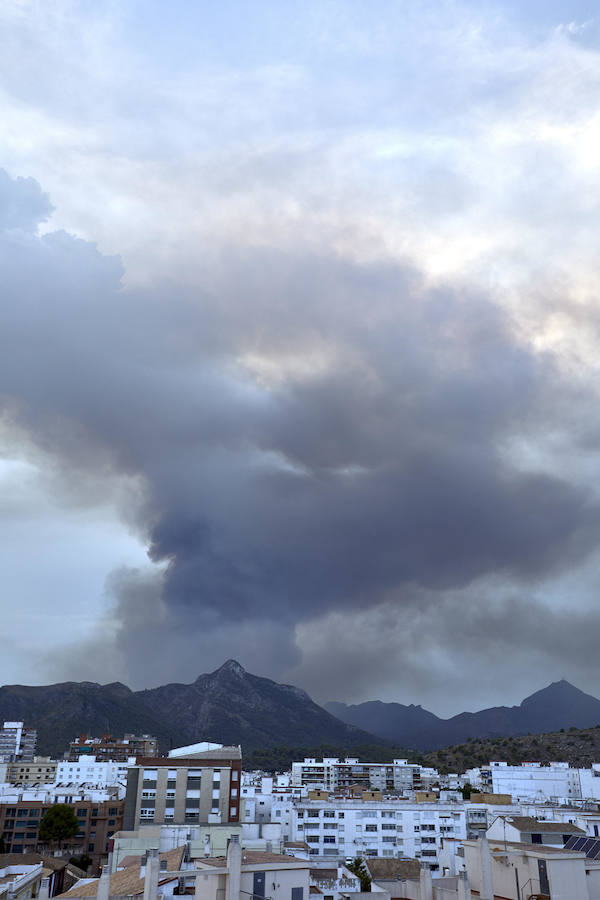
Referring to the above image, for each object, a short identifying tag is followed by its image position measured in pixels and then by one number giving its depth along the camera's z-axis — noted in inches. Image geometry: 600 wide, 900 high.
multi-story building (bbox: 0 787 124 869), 5113.2
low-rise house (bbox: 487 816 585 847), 2679.6
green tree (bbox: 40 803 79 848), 4990.2
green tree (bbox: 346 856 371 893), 2560.0
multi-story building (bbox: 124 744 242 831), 3909.9
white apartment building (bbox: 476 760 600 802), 6146.7
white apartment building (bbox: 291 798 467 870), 4399.6
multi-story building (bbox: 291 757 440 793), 7578.7
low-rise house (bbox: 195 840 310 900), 1620.3
